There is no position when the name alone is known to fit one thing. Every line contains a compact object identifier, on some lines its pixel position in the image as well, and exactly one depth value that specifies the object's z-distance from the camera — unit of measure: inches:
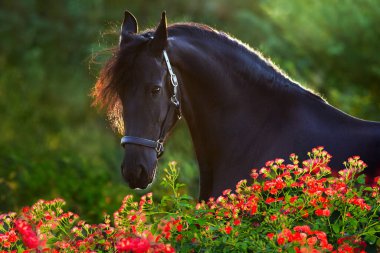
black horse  383.9
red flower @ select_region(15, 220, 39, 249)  355.6
